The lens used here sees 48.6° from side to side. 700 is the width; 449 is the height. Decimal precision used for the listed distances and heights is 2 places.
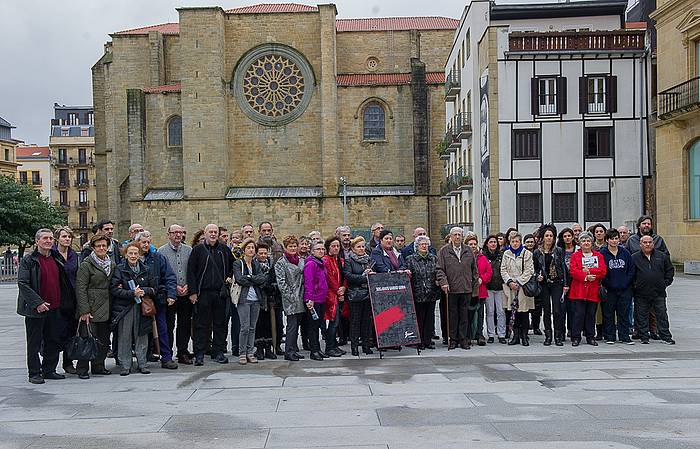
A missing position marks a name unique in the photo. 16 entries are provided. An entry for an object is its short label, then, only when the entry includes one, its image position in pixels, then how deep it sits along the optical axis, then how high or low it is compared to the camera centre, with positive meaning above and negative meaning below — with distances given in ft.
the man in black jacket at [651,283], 38.47 -3.62
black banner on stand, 36.58 -4.49
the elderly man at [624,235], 42.91 -1.34
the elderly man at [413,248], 39.93 -1.81
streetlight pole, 141.79 +2.53
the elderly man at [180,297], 35.27 -3.48
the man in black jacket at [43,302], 30.94 -3.22
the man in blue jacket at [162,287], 33.71 -2.92
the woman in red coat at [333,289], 36.74 -3.44
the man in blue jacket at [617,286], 38.52 -3.73
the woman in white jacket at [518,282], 38.19 -3.42
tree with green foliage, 148.66 +1.78
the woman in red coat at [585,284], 37.63 -3.55
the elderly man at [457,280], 37.88 -3.22
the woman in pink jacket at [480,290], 39.17 -3.88
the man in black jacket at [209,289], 34.83 -3.14
